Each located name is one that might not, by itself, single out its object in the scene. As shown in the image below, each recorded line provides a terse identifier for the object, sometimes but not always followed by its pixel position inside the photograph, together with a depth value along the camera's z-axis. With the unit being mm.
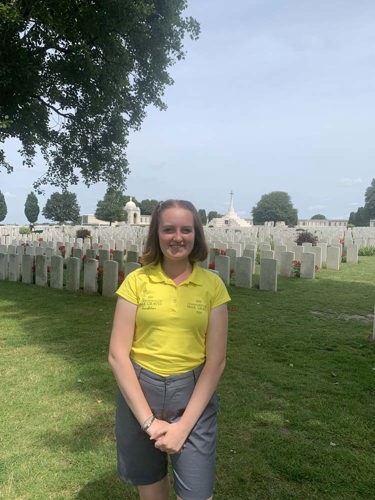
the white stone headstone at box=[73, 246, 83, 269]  10656
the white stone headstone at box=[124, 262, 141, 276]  8022
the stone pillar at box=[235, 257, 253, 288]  9578
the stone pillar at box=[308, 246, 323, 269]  12948
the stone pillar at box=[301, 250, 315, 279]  10922
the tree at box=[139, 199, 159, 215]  81625
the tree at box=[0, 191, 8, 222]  59256
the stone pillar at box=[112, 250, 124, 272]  11224
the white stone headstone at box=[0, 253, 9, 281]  10859
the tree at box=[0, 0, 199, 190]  10078
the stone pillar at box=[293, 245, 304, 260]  12388
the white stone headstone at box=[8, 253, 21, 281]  10602
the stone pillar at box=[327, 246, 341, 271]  12906
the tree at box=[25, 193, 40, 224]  64250
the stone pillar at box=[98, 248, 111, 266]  10781
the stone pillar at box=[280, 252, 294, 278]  11359
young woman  1808
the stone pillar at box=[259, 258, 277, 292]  9211
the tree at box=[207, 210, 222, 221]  76812
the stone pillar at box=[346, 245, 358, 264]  14859
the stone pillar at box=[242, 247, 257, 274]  11422
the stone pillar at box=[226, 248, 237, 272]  11125
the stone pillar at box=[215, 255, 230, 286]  9523
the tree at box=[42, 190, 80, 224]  69812
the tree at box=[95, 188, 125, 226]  68500
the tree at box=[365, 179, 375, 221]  67125
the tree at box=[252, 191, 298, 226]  70519
